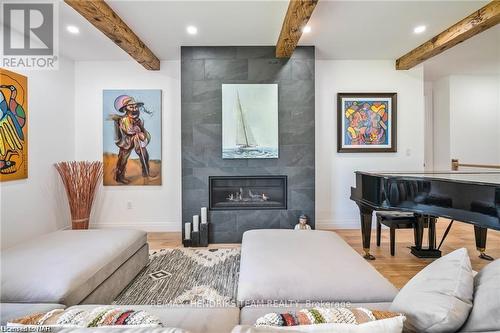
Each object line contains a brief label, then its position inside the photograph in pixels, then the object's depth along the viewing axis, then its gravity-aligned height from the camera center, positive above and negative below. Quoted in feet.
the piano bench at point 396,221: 9.36 -2.03
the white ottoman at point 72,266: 4.58 -2.09
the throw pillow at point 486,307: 2.39 -1.38
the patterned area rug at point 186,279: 6.84 -3.50
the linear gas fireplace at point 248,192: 12.12 -1.27
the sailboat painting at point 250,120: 11.87 +2.10
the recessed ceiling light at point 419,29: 10.01 +5.41
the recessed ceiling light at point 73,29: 9.80 +5.33
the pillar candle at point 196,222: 11.32 -2.48
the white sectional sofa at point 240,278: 3.73 -2.04
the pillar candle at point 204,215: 11.48 -2.19
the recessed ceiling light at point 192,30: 9.99 +5.41
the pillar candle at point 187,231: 11.17 -2.82
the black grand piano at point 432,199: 5.96 -0.94
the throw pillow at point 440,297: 2.51 -1.42
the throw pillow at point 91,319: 2.55 -1.56
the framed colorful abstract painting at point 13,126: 9.14 +1.54
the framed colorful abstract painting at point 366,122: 13.20 +2.23
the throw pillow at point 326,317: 2.38 -1.45
